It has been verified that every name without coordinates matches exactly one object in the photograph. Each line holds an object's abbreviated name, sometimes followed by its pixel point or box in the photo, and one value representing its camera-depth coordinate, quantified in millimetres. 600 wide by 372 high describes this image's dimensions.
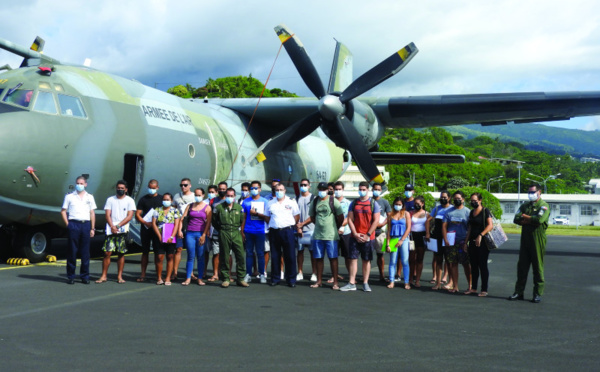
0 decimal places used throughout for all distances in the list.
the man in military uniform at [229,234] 9219
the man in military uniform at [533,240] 8242
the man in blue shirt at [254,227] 9633
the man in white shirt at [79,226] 8961
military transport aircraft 10141
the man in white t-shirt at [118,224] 9219
